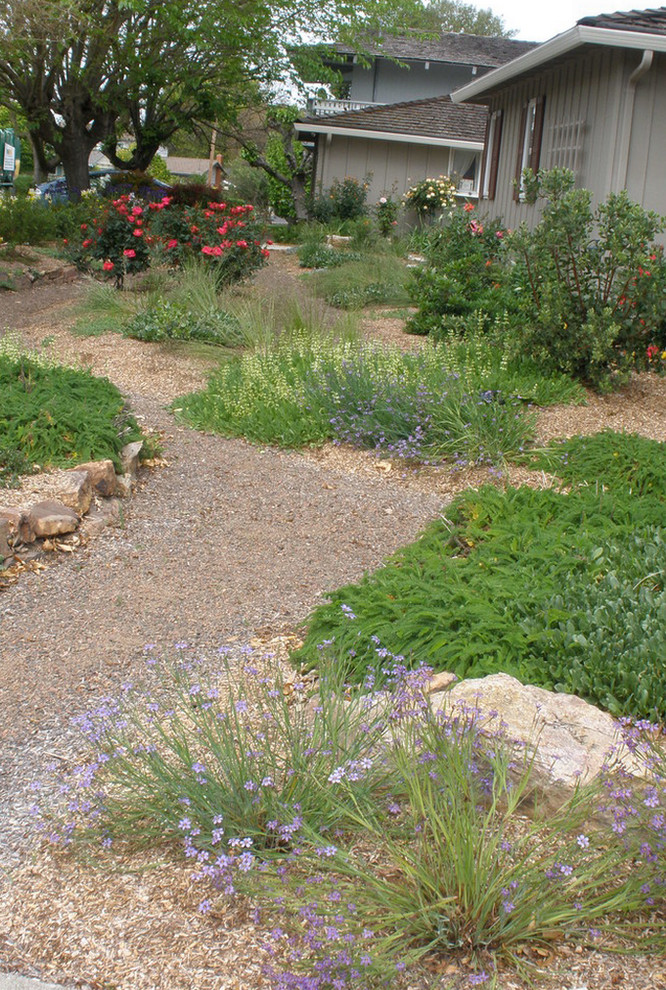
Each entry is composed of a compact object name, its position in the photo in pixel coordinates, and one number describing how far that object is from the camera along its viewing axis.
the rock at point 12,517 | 5.02
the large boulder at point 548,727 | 2.73
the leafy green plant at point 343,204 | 25.11
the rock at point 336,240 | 21.05
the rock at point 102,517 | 5.46
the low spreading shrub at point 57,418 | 5.90
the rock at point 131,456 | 6.19
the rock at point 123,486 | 6.00
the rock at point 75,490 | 5.46
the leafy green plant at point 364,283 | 12.62
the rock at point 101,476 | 5.79
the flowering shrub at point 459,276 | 9.97
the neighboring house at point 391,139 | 25.84
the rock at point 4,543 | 4.93
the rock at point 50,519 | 5.18
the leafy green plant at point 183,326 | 9.73
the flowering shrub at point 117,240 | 12.34
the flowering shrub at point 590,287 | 7.37
